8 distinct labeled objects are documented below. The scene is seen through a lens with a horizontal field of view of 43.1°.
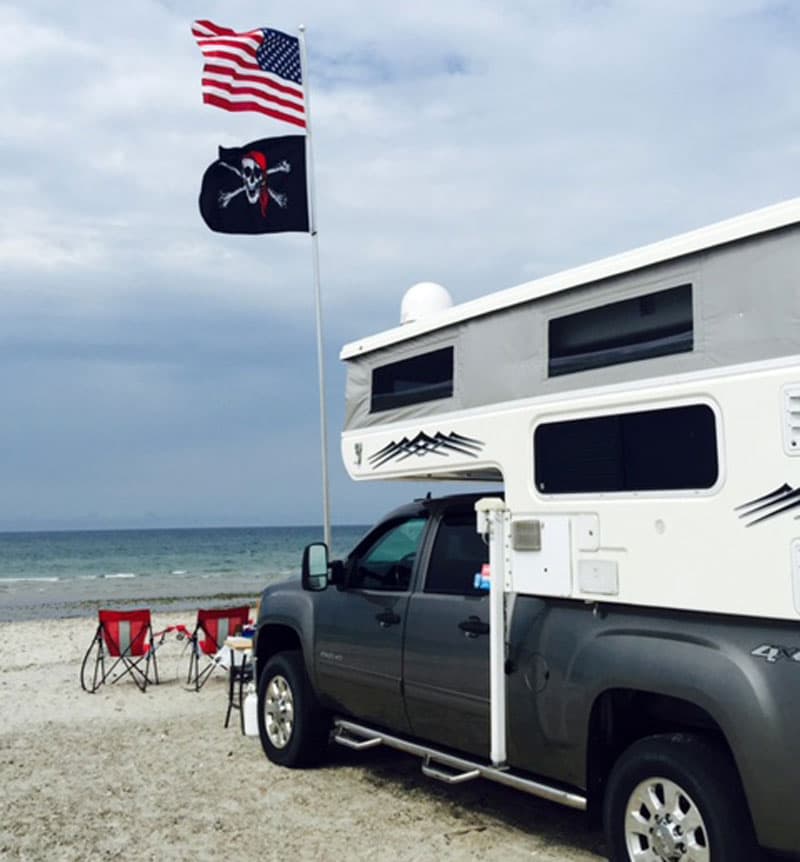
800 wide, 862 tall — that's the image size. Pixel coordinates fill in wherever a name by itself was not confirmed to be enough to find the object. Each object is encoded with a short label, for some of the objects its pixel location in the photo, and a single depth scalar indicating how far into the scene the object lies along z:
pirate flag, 9.86
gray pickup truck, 3.61
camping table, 8.27
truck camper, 3.67
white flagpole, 9.00
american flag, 9.94
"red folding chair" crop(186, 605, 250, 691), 10.37
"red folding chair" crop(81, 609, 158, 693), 10.50
